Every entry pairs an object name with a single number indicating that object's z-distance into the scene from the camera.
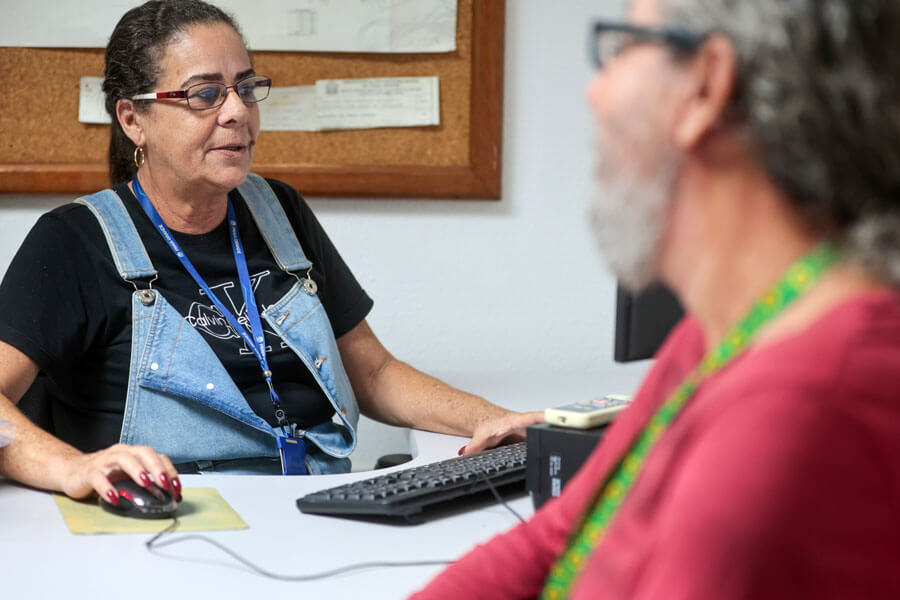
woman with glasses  1.54
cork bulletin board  2.19
